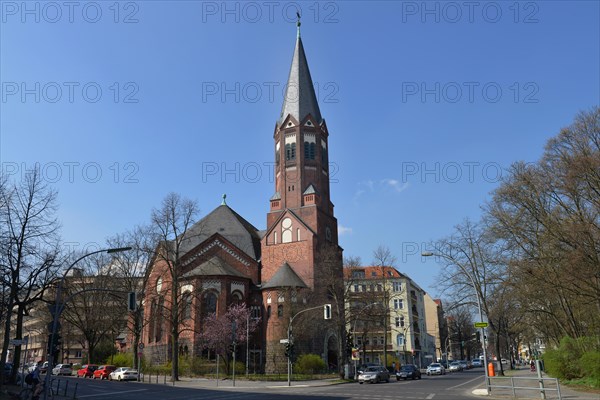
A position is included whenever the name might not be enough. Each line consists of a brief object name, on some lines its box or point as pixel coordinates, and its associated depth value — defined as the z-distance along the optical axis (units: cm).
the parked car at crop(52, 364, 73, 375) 5102
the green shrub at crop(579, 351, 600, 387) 2222
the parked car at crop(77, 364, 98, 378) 4634
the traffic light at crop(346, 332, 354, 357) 4533
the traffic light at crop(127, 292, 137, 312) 2334
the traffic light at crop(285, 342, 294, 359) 3465
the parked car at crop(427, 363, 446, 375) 5550
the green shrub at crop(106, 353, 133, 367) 5223
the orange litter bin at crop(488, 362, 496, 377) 2364
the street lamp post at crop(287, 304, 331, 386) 3474
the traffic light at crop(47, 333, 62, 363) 2034
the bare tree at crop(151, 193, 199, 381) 4184
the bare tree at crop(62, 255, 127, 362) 5109
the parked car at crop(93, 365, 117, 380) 4322
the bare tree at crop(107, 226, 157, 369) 4722
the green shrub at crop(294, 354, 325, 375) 4503
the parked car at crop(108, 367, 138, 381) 3991
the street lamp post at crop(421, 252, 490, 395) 2330
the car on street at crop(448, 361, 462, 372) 7175
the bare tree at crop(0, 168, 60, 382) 2727
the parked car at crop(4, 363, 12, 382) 3249
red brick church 4894
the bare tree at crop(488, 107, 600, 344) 2283
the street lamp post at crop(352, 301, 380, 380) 4444
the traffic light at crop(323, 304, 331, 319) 3247
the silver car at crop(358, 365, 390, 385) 3700
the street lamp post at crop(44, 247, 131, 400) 1944
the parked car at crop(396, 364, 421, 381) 4344
